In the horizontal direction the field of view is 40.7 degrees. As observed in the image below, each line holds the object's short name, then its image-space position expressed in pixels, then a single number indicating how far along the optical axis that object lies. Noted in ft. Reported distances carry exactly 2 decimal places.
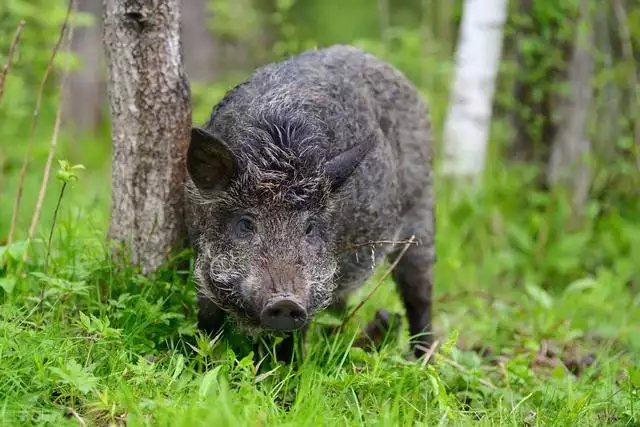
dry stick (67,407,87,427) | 10.29
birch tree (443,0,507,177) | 29.07
